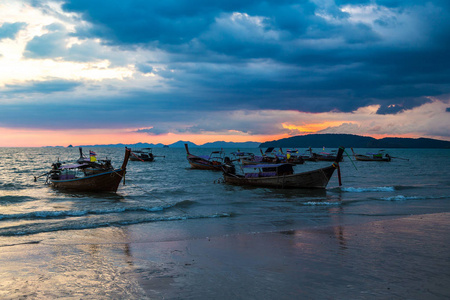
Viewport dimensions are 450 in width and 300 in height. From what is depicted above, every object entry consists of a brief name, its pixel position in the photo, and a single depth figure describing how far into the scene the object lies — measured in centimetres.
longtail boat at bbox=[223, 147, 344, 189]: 2692
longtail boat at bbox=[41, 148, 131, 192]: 2569
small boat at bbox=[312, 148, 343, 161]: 8885
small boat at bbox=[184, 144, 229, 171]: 5615
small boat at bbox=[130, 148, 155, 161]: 8281
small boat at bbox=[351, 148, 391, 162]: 8388
